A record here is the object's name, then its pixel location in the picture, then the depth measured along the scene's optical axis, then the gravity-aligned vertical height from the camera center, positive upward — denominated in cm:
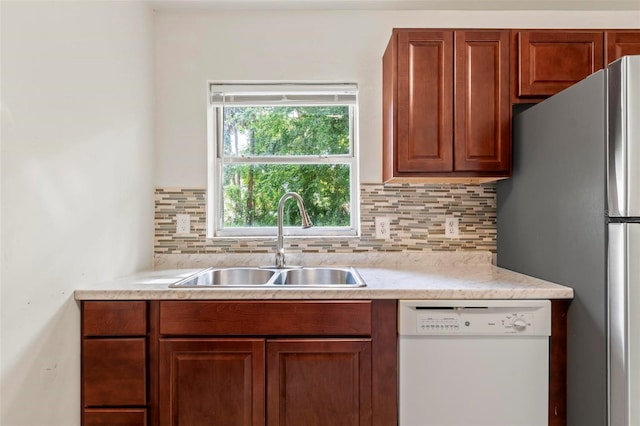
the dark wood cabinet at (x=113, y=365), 141 -58
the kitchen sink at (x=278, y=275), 188 -33
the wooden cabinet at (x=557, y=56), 173 +75
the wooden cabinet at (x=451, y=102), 173 +53
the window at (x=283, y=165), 218 +29
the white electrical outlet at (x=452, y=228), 208 -8
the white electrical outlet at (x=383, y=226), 208 -7
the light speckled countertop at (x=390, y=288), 141 -29
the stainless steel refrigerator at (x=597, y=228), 119 -5
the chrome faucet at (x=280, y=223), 190 -5
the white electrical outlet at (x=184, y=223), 209 -5
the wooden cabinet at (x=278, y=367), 141 -59
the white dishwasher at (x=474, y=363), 140 -57
